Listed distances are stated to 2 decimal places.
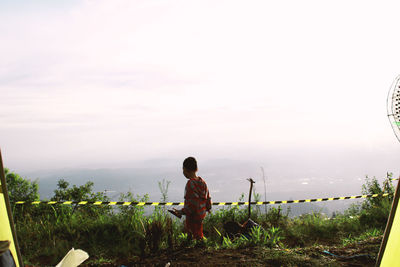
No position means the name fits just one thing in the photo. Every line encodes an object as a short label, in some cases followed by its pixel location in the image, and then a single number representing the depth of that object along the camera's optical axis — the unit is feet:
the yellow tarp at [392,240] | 7.36
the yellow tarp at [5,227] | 6.41
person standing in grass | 19.25
